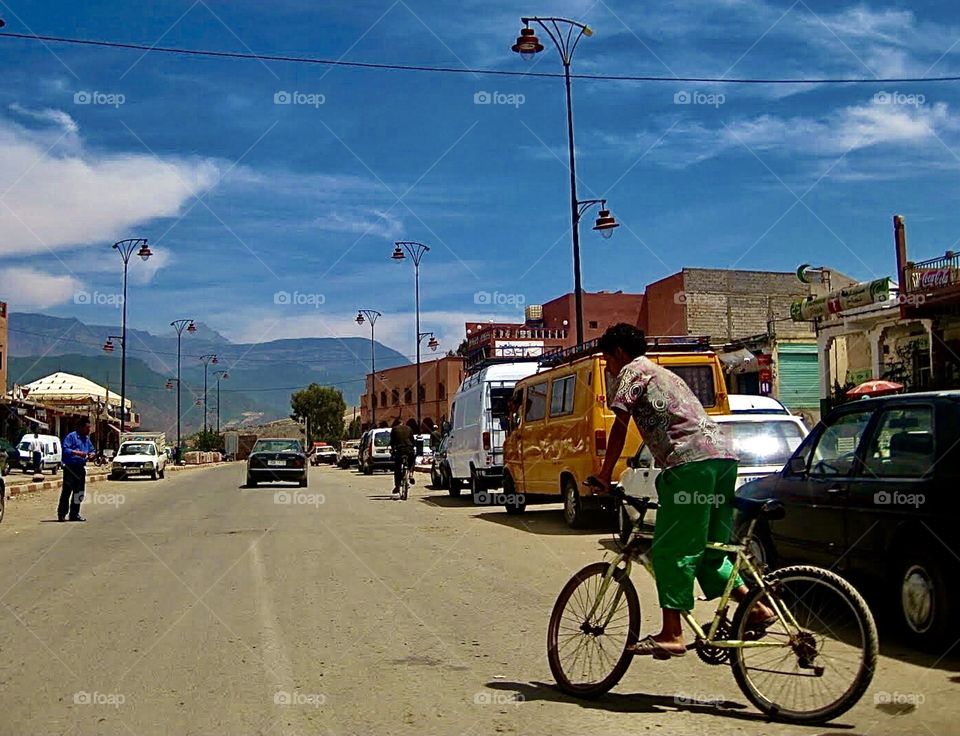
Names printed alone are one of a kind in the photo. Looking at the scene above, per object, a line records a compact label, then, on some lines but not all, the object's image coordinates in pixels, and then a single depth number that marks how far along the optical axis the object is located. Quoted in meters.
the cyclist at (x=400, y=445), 23.06
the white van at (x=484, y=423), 20.64
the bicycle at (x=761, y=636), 4.94
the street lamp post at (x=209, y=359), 72.44
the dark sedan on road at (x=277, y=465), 29.08
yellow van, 13.50
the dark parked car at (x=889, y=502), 6.29
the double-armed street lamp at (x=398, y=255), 41.31
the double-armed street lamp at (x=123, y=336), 43.12
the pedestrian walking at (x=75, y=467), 16.50
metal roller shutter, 36.12
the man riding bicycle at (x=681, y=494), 5.23
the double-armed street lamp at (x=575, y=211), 20.88
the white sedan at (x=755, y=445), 11.84
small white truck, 38.78
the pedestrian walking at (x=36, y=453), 41.16
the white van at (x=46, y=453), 42.16
